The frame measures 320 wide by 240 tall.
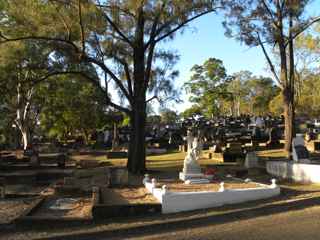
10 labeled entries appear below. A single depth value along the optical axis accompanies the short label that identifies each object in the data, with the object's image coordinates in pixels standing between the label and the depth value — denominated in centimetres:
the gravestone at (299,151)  1133
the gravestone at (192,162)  922
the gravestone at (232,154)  1525
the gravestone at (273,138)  1874
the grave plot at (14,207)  671
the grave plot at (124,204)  670
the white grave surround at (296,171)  950
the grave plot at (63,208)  649
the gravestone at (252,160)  1272
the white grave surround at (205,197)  708
